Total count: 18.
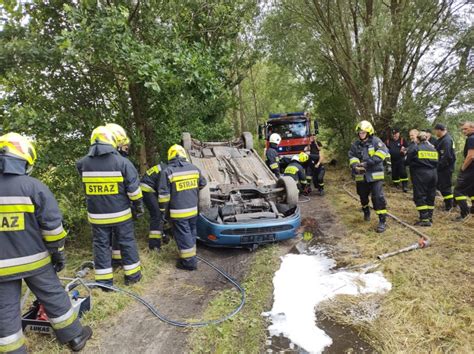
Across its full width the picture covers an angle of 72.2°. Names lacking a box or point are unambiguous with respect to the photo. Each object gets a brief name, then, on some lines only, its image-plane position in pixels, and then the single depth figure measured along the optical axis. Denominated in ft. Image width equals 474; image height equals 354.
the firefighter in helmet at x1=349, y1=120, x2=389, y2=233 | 18.17
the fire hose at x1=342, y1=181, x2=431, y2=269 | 14.16
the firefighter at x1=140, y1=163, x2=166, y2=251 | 15.38
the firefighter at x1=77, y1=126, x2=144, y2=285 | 11.99
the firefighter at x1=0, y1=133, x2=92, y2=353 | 8.21
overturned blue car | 15.72
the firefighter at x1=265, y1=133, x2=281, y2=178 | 25.59
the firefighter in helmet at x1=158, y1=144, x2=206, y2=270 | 14.57
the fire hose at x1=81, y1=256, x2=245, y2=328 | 10.36
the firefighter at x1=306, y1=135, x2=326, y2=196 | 28.55
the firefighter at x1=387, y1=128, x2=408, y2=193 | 27.84
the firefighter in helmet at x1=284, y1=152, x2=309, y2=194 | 22.49
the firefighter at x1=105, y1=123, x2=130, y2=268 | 13.70
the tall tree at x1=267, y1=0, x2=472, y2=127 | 25.18
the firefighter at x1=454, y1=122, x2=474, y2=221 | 18.11
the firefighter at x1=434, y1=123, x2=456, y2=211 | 21.03
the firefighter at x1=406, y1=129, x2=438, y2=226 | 18.33
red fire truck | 36.42
